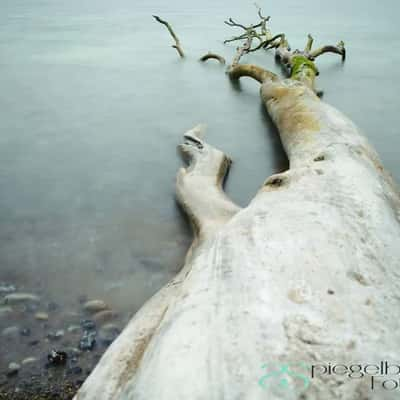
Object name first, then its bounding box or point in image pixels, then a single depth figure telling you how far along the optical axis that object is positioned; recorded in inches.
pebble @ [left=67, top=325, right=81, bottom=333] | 85.3
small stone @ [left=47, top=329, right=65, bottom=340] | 83.4
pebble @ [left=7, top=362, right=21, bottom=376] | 75.6
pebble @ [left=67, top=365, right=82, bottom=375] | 76.4
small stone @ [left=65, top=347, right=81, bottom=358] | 79.9
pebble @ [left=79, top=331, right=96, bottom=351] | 81.6
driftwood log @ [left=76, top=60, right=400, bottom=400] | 49.1
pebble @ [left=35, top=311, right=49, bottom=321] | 87.8
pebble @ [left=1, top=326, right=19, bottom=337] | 83.9
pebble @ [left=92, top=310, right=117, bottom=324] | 88.4
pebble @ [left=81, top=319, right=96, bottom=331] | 86.2
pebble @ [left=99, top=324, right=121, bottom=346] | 83.4
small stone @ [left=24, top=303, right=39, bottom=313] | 90.1
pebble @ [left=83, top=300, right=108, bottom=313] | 91.0
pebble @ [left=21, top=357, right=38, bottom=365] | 77.8
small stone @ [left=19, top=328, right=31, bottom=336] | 84.0
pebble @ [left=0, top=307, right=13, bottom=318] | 89.0
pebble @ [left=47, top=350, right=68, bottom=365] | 77.7
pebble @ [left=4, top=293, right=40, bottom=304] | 92.5
